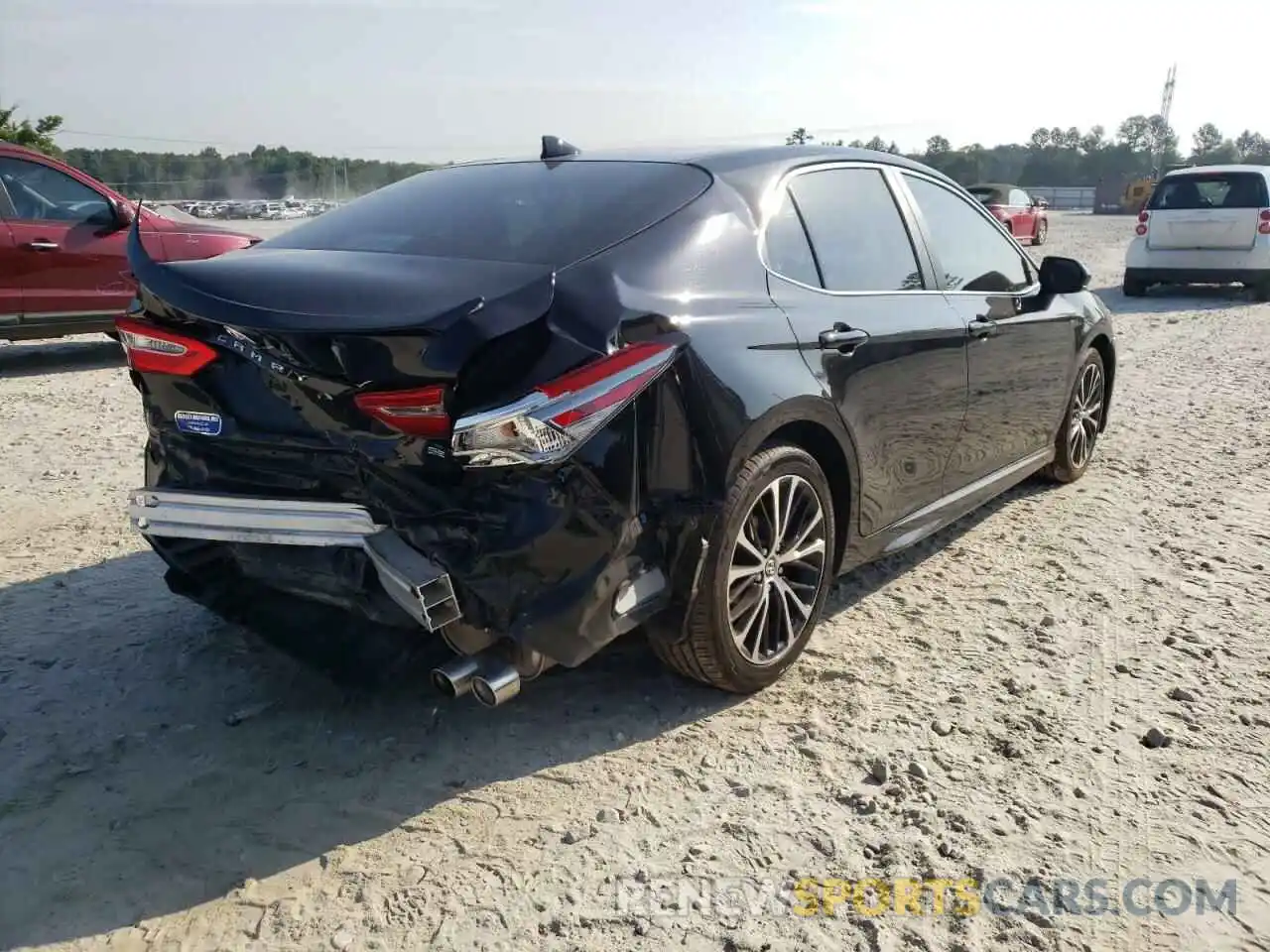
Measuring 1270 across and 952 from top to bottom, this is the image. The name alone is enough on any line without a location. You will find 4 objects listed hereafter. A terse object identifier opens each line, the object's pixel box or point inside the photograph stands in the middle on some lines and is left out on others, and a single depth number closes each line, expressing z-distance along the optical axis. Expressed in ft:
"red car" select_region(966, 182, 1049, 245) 73.92
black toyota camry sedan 8.31
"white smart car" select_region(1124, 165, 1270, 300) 43.16
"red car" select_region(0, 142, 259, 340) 28.09
